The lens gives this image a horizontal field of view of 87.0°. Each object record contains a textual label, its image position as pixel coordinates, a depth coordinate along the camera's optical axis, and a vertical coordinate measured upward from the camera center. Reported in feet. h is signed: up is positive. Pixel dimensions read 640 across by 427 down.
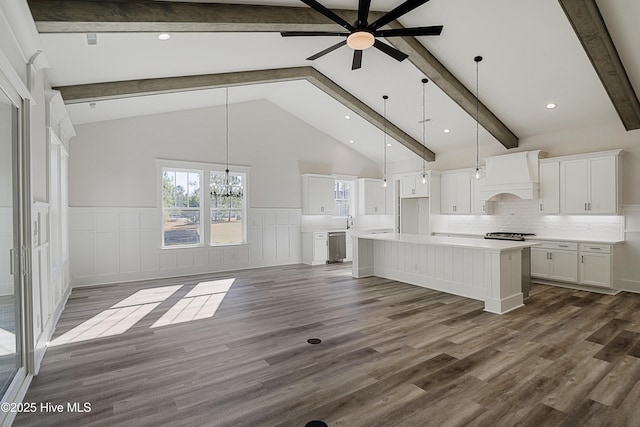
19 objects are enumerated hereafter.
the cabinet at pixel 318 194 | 28.60 +1.49
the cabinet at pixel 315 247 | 27.86 -3.01
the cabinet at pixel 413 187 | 28.27 +2.10
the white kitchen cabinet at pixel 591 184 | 18.26 +1.48
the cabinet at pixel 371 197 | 32.12 +1.37
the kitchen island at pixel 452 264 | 14.70 -2.88
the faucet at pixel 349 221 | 31.79 -0.93
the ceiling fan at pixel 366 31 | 10.16 +6.11
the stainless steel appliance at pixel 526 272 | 16.45 -3.03
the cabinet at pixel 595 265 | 17.85 -2.98
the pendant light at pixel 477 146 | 20.41 +4.91
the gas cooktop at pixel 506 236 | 21.90 -1.69
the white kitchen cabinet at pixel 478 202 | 24.58 +0.61
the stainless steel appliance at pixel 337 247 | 28.55 -3.02
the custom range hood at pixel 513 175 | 21.40 +2.29
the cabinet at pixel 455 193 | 25.90 +1.42
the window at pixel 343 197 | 31.76 +1.38
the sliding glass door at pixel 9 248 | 7.43 -0.81
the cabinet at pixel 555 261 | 19.08 -3.03
